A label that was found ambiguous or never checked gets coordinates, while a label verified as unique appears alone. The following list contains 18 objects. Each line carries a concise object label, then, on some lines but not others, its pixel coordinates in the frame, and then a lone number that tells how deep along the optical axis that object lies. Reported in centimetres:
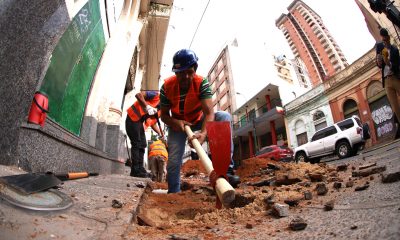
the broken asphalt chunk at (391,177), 167
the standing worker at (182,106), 273
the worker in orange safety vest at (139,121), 498
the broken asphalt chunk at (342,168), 314
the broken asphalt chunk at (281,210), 142
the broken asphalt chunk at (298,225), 114
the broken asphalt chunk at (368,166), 250
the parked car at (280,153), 1480
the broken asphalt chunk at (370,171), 219
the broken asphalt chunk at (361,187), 168
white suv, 1095
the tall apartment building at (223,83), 3962
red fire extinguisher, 223
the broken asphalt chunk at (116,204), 170
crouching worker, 625
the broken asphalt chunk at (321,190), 181
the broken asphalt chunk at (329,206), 135
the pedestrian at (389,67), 421
